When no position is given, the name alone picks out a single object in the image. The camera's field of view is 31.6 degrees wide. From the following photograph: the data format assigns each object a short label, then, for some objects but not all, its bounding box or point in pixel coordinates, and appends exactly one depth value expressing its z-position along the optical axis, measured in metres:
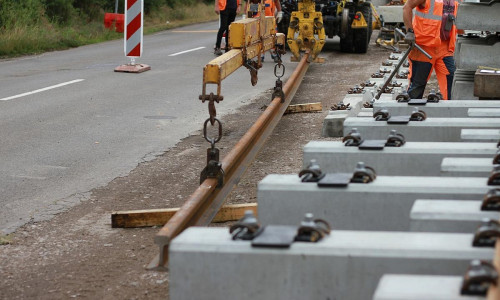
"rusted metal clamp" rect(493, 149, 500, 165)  3.03
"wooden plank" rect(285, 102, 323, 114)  10.47
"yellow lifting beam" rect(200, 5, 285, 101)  6.03
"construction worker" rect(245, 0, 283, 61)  13.84
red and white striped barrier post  15.38
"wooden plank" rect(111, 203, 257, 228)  5.38
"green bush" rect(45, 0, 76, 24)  27.77
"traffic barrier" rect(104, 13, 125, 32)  26.27
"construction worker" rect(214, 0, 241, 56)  17.92
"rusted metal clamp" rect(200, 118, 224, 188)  5.27
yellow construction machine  18.47
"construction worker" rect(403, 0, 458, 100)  8.59
